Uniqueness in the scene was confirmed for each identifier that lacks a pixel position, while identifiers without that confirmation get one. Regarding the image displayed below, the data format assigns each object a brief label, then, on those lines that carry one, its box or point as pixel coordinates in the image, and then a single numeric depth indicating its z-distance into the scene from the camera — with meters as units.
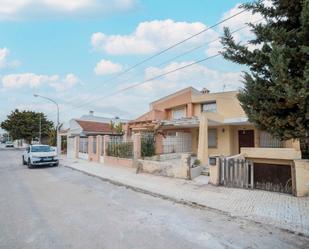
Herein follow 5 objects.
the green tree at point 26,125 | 54.81
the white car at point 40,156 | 19.53
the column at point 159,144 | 19.38
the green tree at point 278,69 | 4.38
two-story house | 11.70
